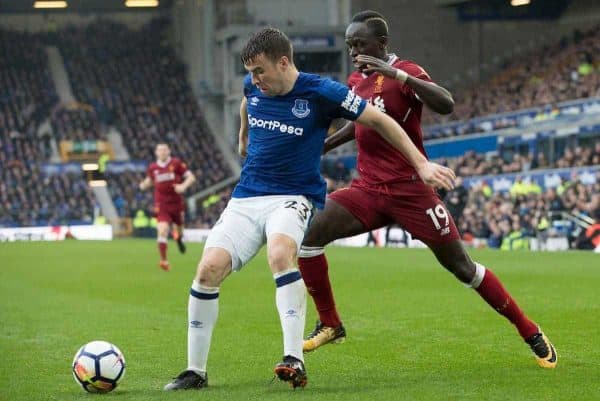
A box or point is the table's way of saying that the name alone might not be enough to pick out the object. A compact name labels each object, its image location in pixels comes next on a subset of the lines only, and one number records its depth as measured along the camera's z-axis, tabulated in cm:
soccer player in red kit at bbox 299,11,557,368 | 1524
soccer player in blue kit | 1298
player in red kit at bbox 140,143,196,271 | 4202
